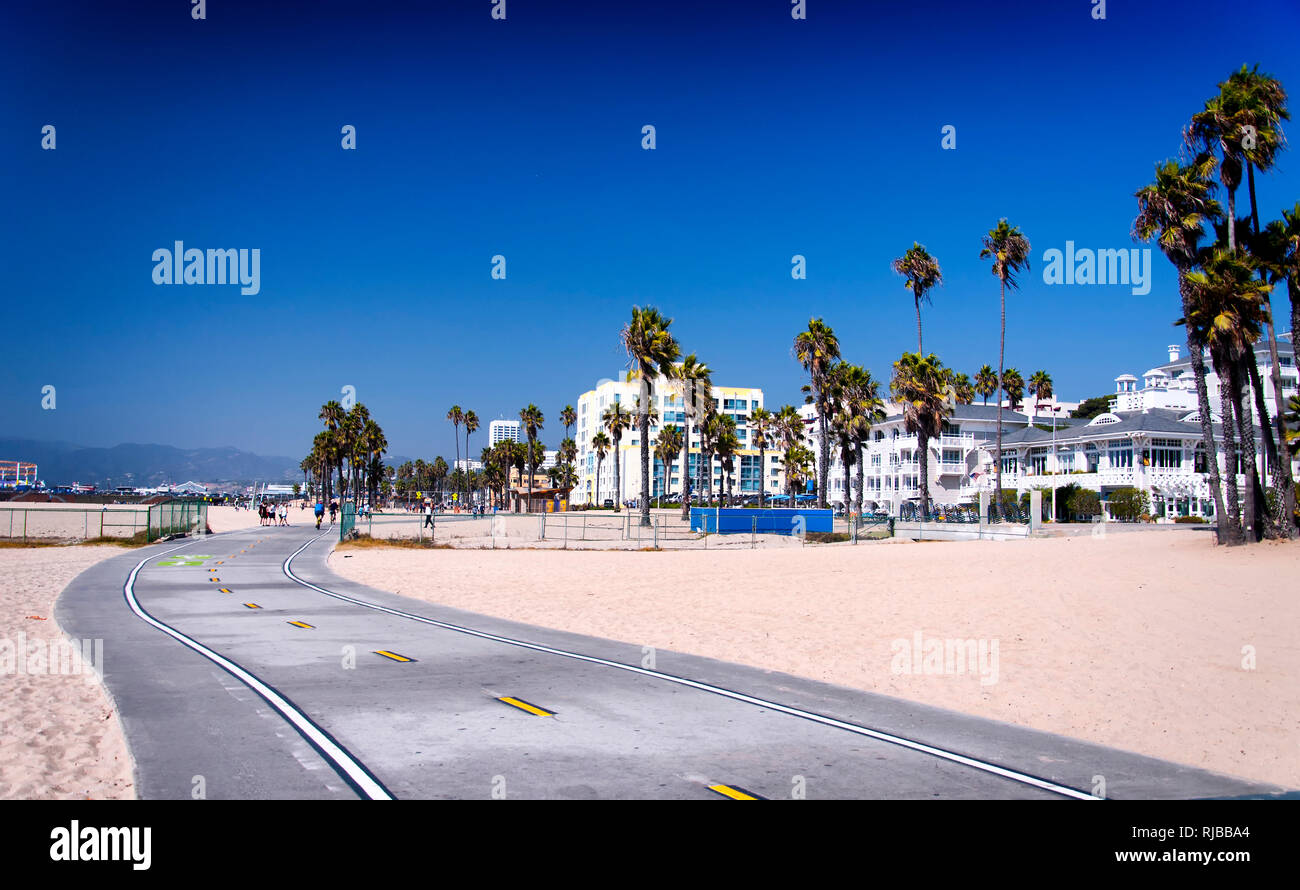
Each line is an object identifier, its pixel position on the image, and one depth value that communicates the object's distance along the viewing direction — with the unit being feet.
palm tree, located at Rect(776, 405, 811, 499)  322.14
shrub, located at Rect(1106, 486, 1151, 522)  211.20
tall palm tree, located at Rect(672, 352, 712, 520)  260.21
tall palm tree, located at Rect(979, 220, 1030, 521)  216.13
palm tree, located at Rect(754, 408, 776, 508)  343.05
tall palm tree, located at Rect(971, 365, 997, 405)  353.72
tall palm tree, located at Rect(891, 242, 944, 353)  237.04
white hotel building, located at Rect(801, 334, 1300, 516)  219.82
